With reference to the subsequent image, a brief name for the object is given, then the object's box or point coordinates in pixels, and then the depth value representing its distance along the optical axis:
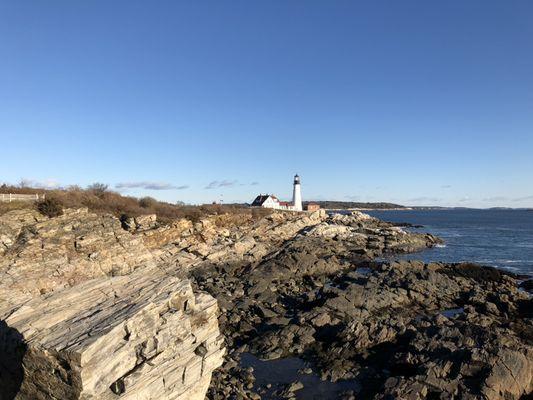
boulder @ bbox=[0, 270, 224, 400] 9.05
